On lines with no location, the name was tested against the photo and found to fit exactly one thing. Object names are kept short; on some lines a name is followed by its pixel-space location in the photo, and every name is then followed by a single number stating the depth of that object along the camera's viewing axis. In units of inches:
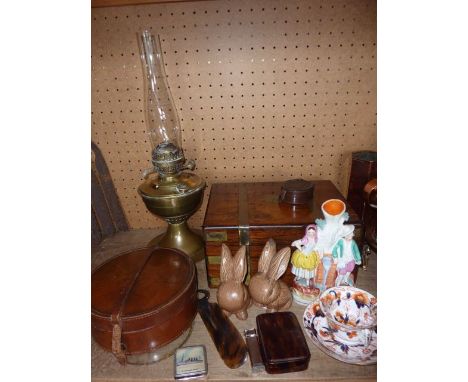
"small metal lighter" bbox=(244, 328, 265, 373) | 26.8
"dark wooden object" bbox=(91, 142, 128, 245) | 44.8
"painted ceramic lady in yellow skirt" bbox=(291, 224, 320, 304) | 32.1
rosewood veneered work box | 34.9
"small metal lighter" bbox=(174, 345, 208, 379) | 26.6
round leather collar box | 26.8
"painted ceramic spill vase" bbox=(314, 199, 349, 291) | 31.1
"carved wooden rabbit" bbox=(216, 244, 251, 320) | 31.1
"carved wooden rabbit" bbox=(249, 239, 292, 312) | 31.4
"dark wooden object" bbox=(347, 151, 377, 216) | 41.3
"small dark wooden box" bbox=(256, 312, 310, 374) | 26.0
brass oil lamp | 38.1
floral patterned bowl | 29.5
